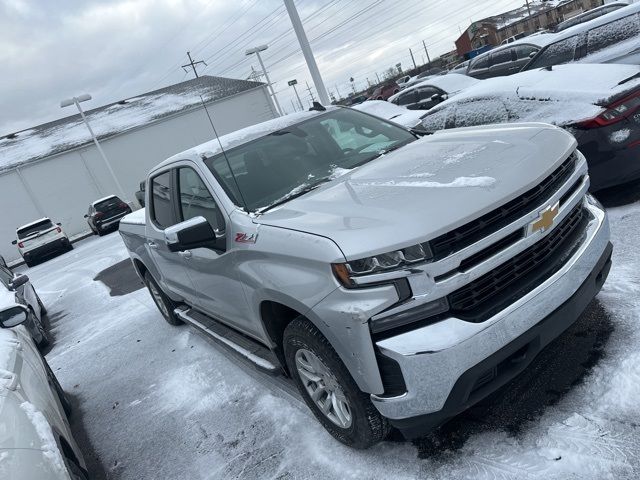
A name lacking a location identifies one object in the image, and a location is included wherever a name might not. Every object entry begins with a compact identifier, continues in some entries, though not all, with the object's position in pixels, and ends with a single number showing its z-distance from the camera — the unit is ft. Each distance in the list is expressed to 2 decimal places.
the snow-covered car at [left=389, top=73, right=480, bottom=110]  34.83
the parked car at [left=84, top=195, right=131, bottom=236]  65.16
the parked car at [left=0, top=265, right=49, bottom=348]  18.17
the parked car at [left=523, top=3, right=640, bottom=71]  22.98
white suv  62.23
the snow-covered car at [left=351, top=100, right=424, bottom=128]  26.25
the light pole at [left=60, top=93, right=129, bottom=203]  80.23
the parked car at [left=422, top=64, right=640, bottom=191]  14.71
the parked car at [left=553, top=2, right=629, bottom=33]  43.59
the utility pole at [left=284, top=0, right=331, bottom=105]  40.92
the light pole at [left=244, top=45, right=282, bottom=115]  55.26
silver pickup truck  7.16
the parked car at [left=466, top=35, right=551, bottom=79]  44.34
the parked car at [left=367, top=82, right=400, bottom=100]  101.35
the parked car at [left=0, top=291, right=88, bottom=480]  6.87
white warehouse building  90.53
